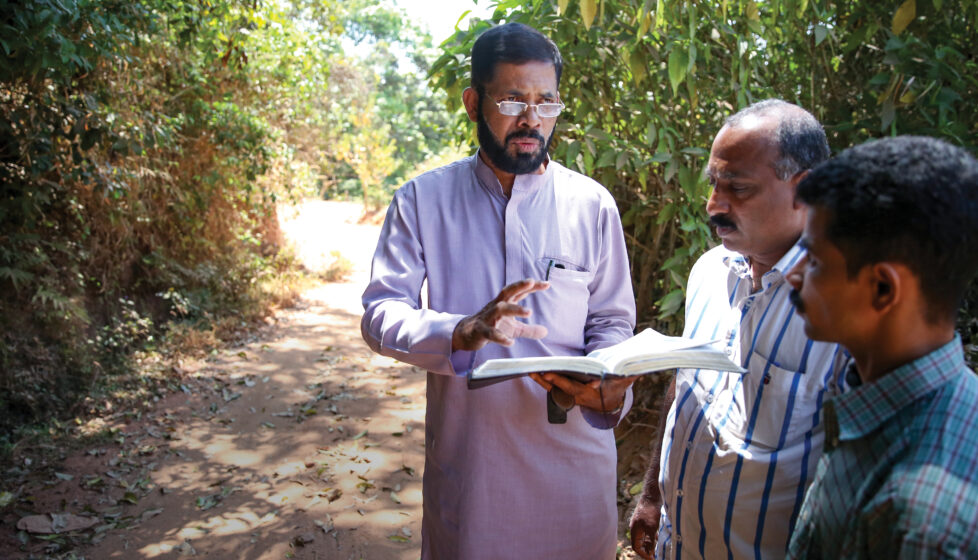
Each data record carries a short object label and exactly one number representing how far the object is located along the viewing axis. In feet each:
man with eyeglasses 6.49
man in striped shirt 5.08
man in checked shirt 3.22
